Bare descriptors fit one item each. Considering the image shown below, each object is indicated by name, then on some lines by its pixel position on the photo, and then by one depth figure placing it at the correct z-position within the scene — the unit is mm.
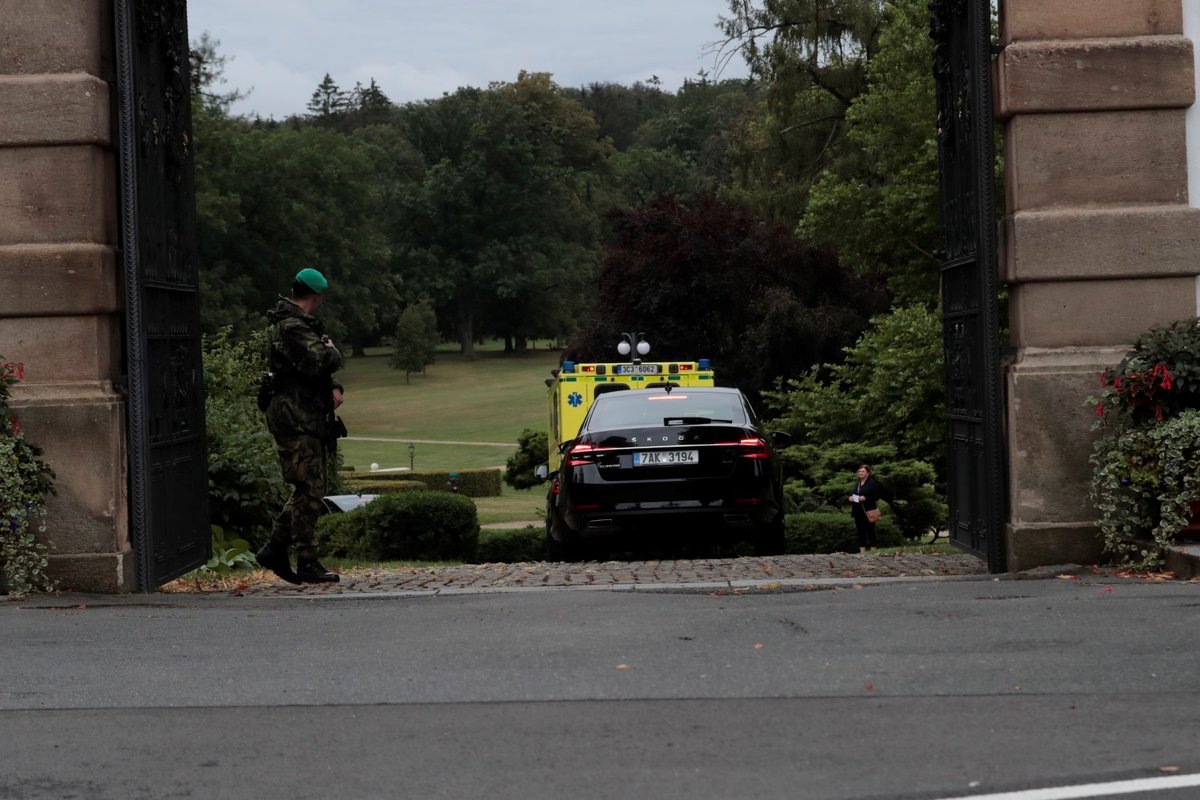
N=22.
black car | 13930
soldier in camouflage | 10867
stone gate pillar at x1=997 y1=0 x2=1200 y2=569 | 10297
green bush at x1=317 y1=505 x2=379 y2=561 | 19719
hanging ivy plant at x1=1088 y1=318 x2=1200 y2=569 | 9602
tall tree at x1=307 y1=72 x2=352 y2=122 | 145875
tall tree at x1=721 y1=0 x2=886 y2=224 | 43719
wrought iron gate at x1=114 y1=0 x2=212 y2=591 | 10359
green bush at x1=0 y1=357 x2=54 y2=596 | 9852
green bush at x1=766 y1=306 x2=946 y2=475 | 33125
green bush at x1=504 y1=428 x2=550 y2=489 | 46969
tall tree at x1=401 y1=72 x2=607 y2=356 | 102688
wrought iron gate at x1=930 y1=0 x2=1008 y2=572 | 10391
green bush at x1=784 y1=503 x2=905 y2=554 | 20172
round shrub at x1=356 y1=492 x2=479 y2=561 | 19312
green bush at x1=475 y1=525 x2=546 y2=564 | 21406
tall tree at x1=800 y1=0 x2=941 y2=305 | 38250
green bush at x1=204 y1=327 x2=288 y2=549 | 16328
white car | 30438
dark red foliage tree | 45344
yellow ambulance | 22766
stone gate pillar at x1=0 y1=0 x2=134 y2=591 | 10336
